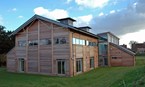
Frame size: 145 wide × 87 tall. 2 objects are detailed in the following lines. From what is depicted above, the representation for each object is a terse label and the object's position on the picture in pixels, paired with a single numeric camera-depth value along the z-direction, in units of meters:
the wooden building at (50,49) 12.33
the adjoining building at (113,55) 18.55
